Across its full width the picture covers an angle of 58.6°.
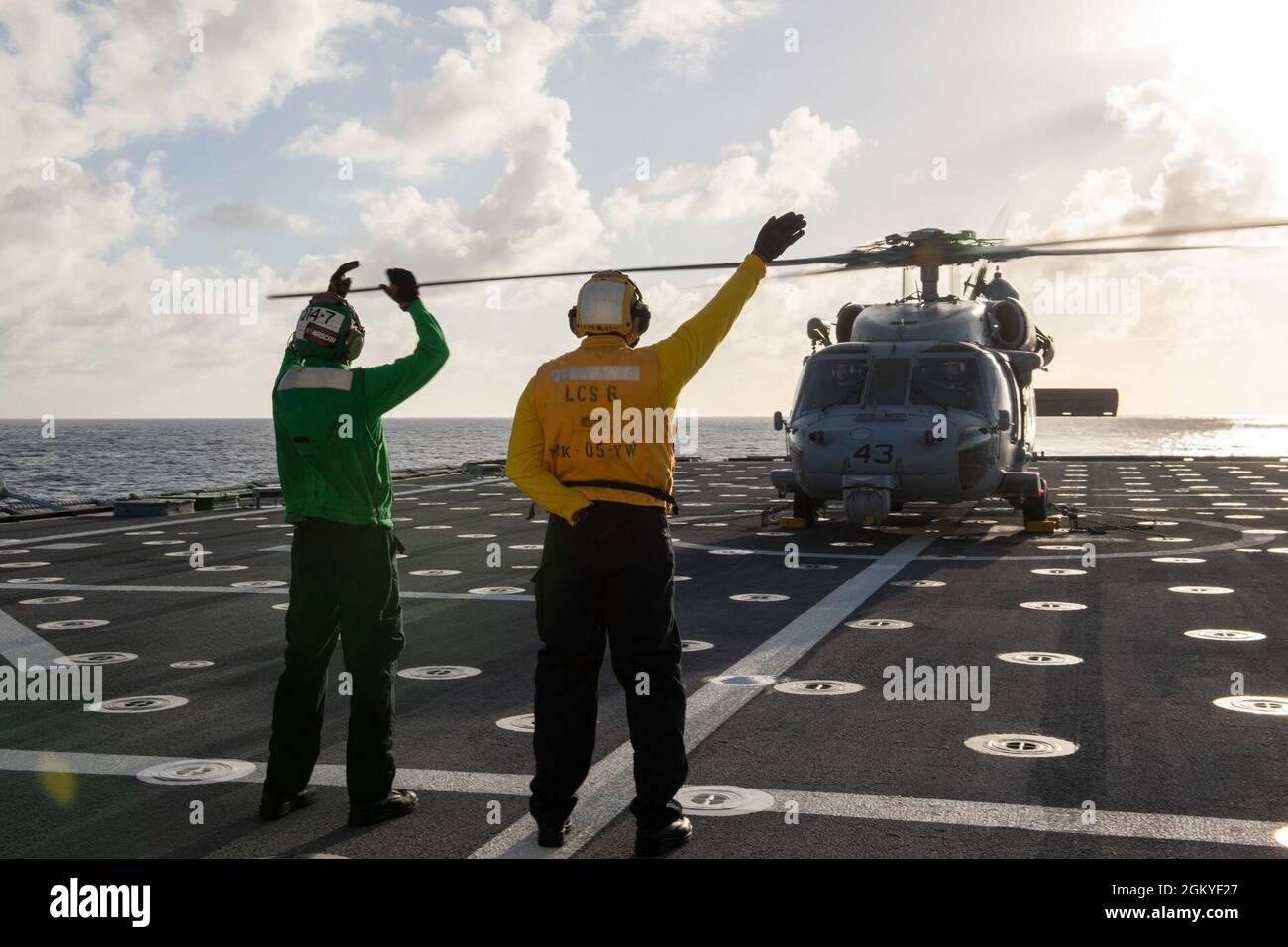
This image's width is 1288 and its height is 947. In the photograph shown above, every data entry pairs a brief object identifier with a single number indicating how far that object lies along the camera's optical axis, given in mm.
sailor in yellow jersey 4383
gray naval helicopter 14625
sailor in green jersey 4707
